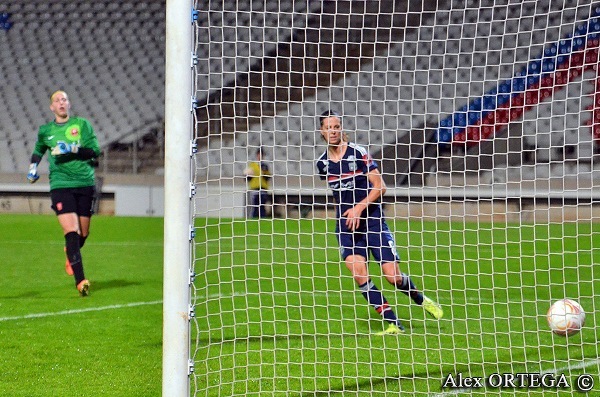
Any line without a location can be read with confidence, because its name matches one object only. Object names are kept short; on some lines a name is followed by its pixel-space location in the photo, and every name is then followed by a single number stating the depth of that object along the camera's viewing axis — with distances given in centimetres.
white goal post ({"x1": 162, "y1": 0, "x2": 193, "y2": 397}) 902
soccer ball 1222
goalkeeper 1856
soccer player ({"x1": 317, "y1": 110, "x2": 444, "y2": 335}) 1417
